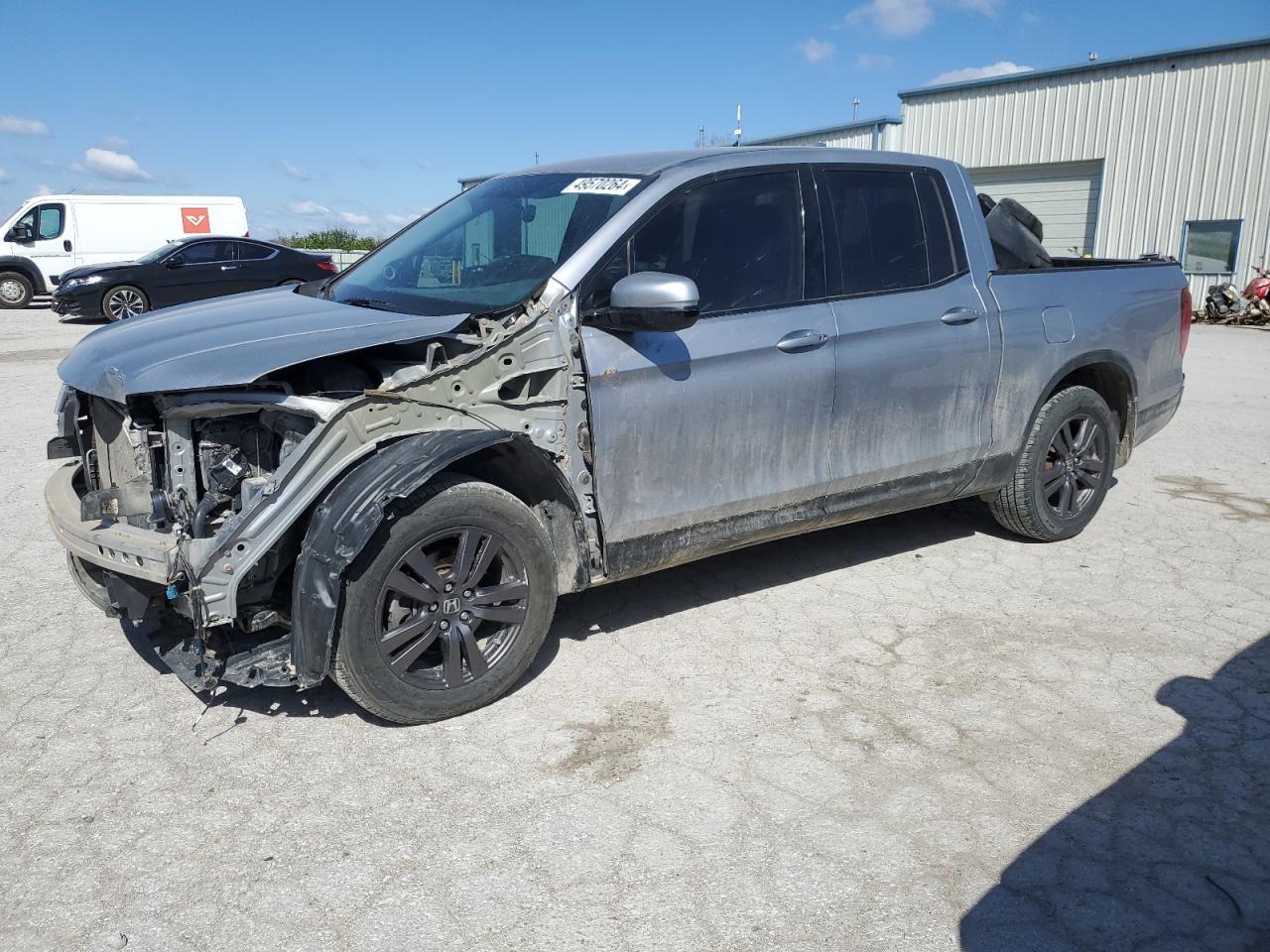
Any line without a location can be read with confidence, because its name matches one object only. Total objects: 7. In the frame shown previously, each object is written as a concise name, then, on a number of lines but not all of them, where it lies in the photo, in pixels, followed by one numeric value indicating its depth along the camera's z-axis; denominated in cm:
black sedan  1667
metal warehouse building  1848
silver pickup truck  329
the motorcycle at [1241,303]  1777
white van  2011
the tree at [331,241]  3220
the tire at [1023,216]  575
